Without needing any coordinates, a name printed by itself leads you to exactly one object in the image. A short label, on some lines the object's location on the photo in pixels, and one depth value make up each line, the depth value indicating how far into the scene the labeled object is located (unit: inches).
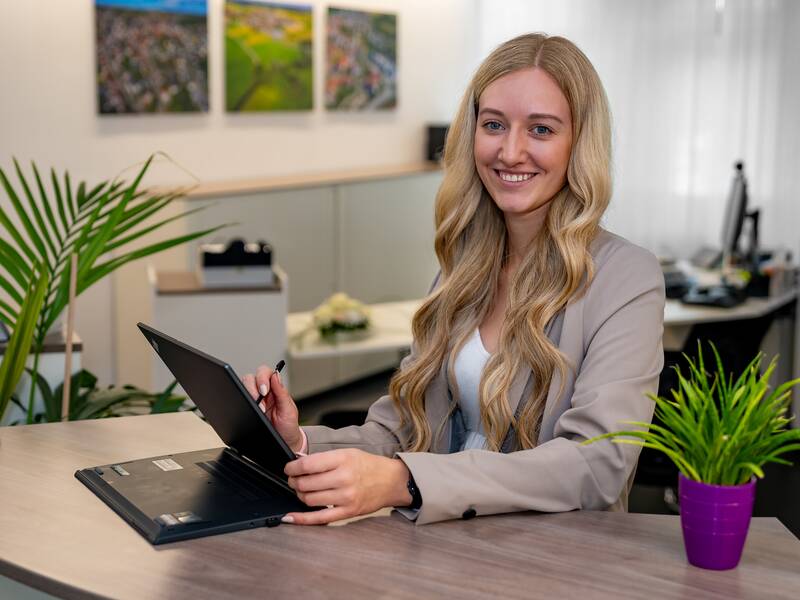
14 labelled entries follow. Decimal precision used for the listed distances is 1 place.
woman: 70.9
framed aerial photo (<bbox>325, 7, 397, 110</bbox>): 273.9
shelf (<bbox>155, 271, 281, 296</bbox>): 182.7
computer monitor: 223.1
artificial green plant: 61.6
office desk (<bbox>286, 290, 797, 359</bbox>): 183.0
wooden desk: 59.2
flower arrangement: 188.1
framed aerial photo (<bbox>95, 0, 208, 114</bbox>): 218.1
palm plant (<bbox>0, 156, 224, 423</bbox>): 104.9
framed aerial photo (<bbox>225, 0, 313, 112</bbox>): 245.6
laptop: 66.6
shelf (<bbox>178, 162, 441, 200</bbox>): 227.3
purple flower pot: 62.2
